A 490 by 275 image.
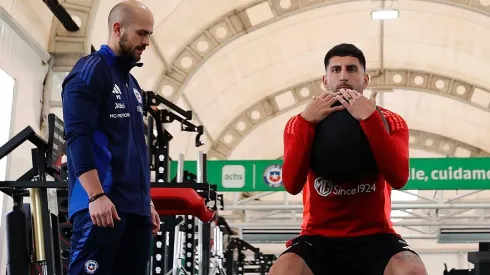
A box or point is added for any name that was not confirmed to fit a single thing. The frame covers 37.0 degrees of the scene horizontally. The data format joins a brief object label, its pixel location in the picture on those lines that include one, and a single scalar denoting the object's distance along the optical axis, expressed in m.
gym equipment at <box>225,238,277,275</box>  11.18
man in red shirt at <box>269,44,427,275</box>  2.85
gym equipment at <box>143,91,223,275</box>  5.19
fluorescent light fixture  13.20
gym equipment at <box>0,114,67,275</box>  3.77
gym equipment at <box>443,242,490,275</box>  4.93
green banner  12.97
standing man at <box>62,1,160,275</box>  2.84
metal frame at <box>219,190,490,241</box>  14.51
